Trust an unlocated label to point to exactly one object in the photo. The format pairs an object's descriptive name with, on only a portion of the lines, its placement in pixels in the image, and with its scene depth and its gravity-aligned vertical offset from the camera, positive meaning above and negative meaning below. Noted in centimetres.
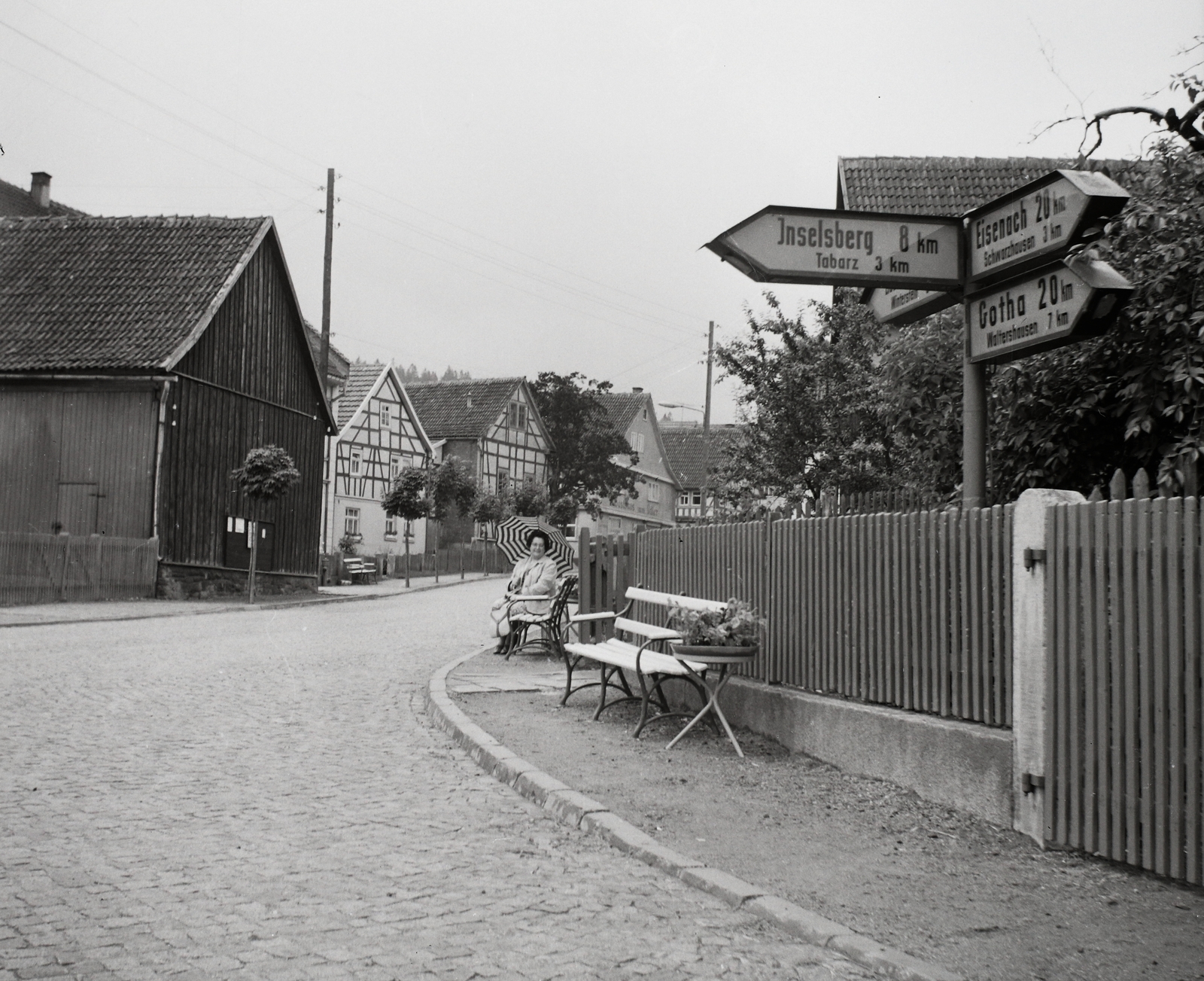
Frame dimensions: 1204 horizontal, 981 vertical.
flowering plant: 894 -40
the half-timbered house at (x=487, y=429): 6769 +725
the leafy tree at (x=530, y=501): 6412 +317
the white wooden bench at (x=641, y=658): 935 -71
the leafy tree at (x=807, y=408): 2030 +275
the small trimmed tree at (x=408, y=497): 4416 +222
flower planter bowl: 881 -58
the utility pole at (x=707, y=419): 4454 +614
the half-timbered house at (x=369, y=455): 5391 +459
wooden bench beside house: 4359 -32
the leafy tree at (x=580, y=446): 7594 +710
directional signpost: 646 +173
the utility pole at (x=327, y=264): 3706 +852
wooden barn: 3016 +417
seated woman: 1592 -30
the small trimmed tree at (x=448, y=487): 5344 +313
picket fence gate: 542 -46
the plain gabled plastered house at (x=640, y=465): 8475 +700
